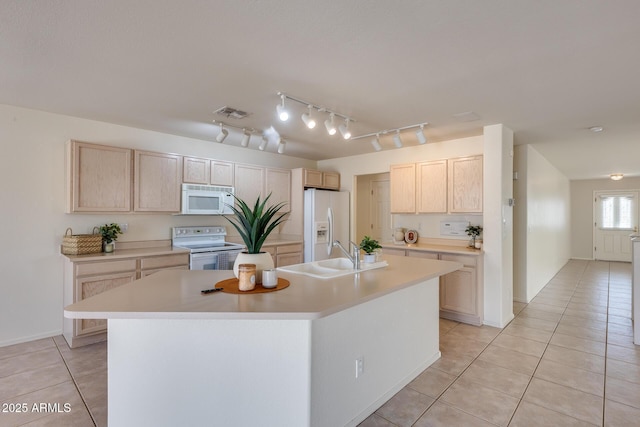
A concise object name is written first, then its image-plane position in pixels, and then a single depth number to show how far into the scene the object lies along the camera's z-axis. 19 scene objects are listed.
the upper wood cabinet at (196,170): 4.04
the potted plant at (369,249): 2.70
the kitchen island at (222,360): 1.59
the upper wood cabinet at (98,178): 3.21
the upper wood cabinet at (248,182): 4.56
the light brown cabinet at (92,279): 3.03
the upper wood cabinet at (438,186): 3.90
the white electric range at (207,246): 3.76
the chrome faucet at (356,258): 2.49
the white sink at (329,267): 2.31
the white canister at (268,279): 1.83
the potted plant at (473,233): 4.07
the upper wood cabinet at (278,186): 4.90
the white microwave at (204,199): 4.00
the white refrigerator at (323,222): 4.97
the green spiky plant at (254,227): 1.90
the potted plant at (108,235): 3.45
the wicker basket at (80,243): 3.21
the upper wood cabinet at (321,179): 5.09
